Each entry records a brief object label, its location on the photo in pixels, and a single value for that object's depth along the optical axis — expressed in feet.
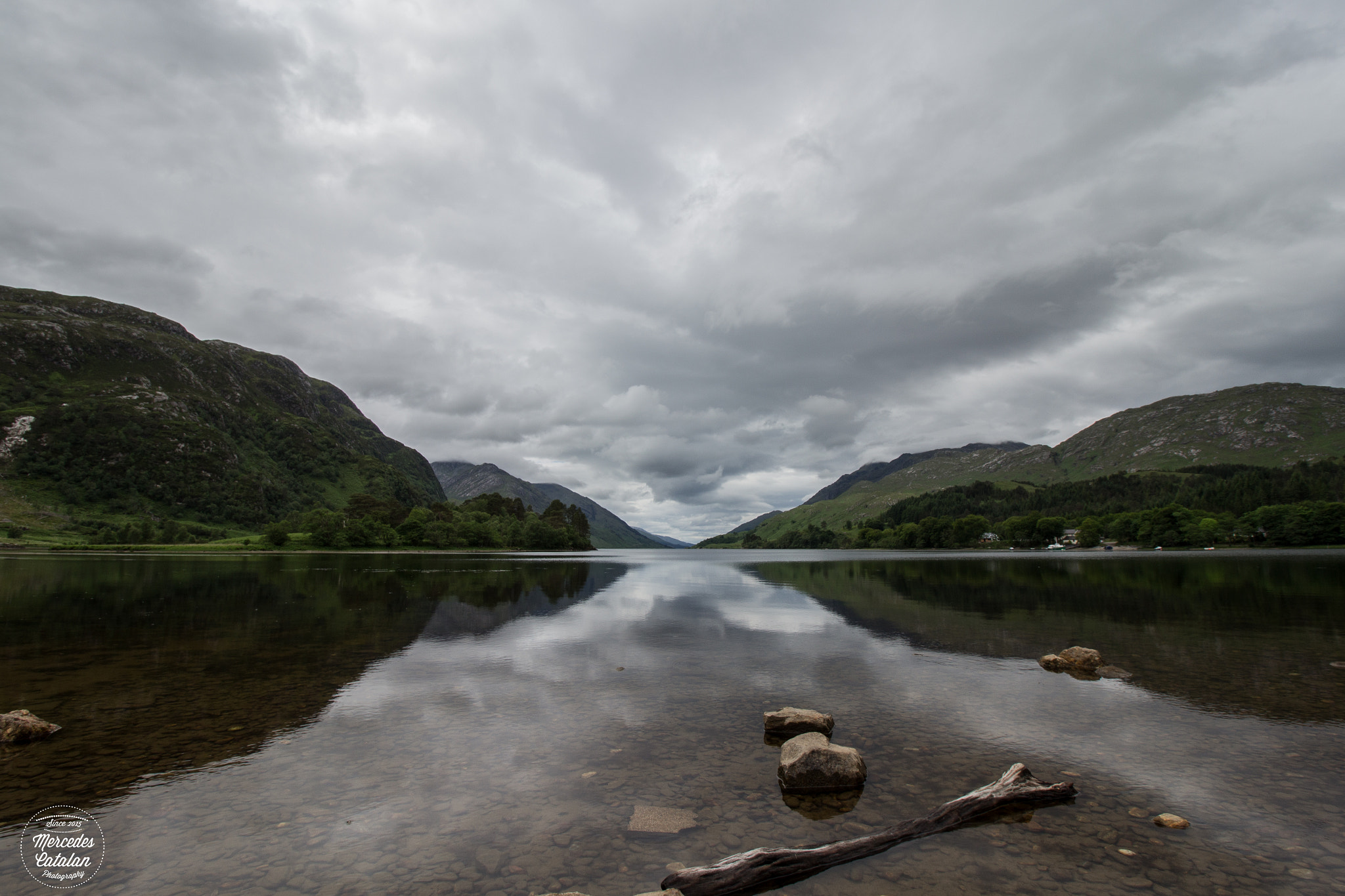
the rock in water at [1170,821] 37.45
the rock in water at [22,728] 49.75
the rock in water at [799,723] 55.11
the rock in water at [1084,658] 83.25
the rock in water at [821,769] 43.09
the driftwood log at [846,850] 29.73
